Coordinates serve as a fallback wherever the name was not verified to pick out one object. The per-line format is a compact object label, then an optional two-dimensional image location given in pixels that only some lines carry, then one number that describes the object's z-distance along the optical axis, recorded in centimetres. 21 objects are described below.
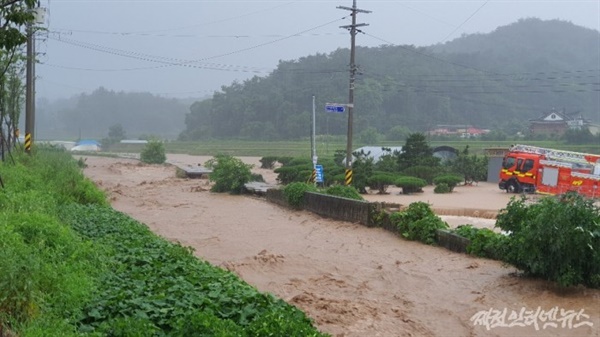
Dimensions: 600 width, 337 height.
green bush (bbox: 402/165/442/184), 4616
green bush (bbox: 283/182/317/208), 2967
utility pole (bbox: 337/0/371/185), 3362
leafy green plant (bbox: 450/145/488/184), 4712
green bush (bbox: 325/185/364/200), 2733
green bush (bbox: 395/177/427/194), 3938
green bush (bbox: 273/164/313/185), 4204
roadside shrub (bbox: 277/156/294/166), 6000
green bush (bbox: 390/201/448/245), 1942
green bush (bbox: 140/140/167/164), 7625
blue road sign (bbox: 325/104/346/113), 3084
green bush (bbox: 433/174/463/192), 4144
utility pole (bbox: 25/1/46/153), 3369
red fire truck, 3453
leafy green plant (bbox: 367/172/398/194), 3975
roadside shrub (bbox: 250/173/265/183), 4494
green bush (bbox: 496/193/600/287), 1252
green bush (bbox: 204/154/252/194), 3825
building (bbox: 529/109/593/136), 6850
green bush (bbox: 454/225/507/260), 1590
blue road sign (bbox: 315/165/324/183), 3484
